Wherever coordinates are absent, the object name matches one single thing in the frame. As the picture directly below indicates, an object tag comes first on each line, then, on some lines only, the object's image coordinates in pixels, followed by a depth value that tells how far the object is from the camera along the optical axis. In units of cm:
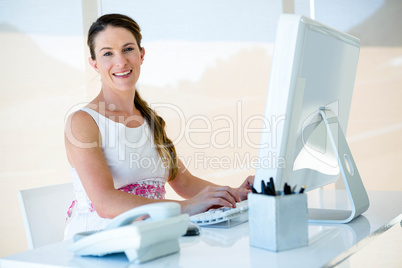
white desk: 77
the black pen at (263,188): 84
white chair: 144
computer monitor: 91
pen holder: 81
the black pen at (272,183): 84
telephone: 75
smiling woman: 139
